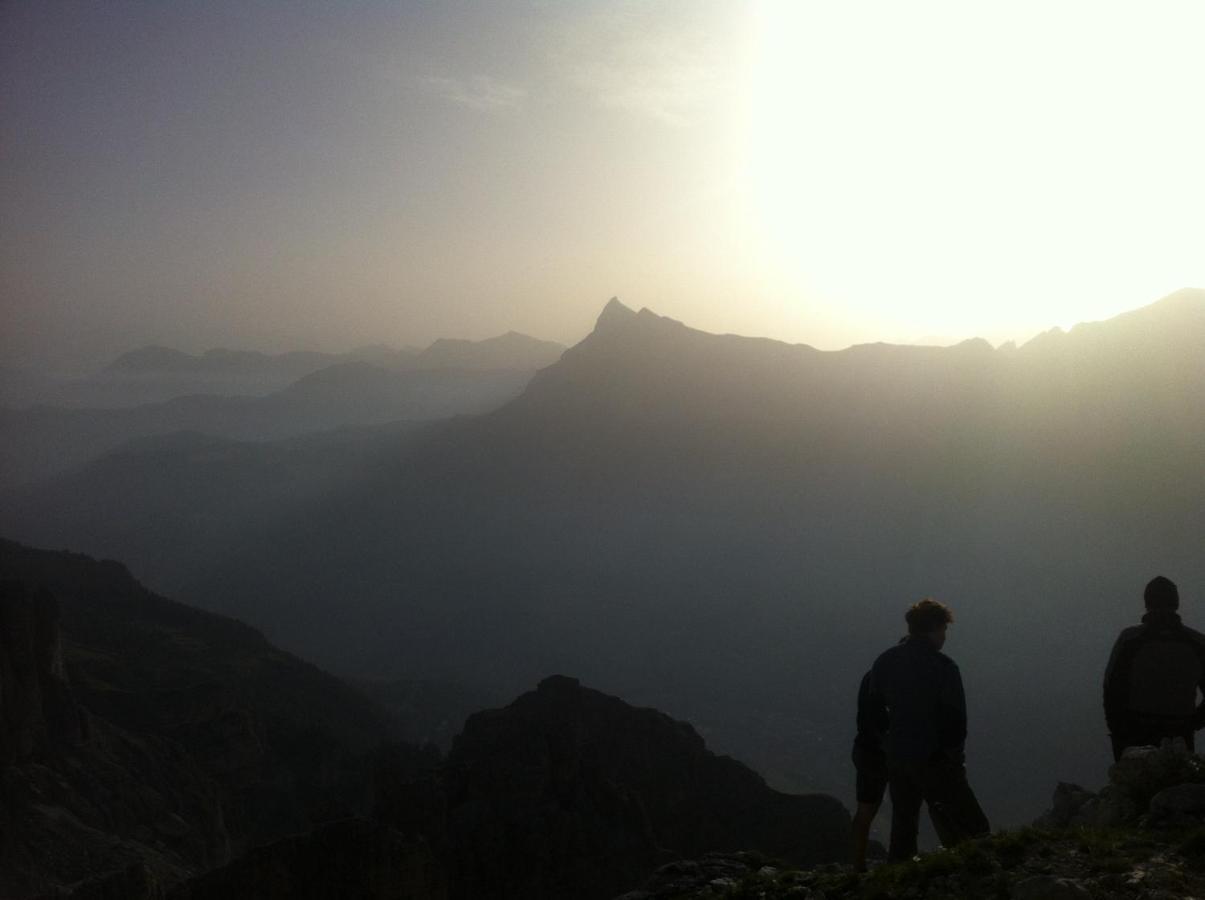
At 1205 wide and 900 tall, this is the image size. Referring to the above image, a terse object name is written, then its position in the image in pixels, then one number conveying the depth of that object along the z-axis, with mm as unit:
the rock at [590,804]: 50500
